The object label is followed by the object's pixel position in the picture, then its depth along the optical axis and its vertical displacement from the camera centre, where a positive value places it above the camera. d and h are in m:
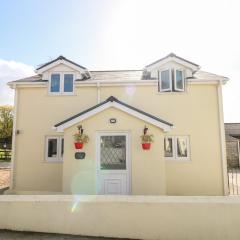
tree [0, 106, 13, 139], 46.34 +6.37
